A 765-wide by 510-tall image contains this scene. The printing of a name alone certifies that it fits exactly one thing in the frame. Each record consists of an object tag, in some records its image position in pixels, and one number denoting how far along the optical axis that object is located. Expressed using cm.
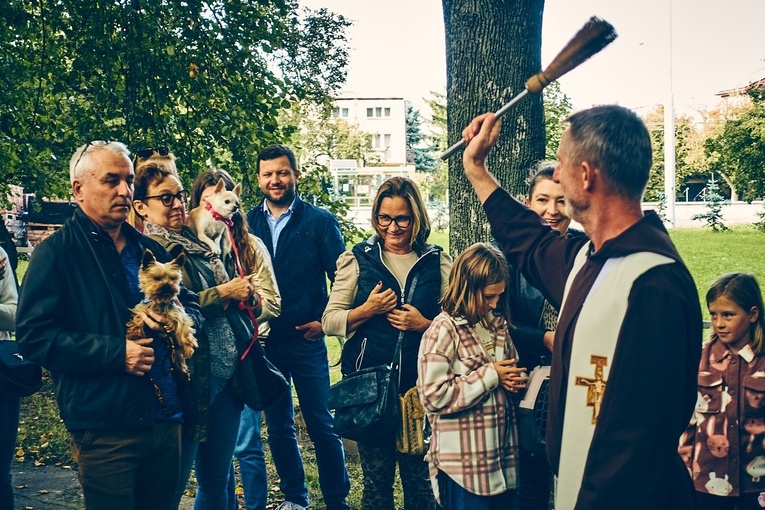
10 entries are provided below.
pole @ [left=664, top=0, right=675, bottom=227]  3228
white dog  436
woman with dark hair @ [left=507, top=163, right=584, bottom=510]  400
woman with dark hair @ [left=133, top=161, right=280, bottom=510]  402
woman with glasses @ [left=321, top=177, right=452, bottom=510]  436
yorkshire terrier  331
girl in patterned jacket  404
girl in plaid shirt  377
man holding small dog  315
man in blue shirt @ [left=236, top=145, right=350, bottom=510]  505
